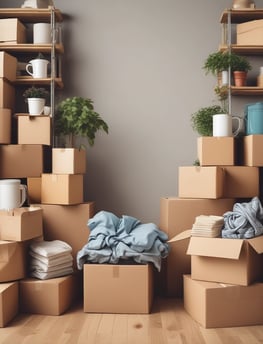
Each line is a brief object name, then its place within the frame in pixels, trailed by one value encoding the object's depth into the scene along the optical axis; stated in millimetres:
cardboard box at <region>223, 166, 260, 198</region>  3342
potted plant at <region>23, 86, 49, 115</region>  3504
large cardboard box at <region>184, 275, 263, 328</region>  2727
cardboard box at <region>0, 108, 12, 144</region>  3383
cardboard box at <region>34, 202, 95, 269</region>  3377
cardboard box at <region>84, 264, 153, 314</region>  2977
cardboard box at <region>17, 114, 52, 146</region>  3439
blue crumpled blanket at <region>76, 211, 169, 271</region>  3010
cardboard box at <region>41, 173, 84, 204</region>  3299
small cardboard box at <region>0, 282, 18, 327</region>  2729
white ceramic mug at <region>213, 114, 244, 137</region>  3359
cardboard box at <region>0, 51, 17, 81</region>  3400
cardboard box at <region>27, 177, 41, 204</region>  3447
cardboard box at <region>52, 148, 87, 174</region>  3322
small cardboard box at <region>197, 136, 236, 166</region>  3320
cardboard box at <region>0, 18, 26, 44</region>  3547
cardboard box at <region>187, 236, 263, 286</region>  2762
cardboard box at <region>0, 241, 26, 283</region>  2938
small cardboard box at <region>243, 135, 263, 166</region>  3258
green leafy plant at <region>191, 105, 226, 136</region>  3494
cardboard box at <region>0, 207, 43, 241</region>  2977
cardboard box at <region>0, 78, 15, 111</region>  3443
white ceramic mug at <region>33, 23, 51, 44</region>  3598
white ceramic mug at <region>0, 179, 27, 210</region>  3090
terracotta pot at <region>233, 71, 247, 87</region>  3536
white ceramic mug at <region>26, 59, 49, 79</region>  3543
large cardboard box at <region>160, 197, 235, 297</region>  3316
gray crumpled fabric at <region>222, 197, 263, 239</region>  2842
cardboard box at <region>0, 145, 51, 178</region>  3430
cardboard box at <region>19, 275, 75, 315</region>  2961
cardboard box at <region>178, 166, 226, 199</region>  3197
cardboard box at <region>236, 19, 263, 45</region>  3537
